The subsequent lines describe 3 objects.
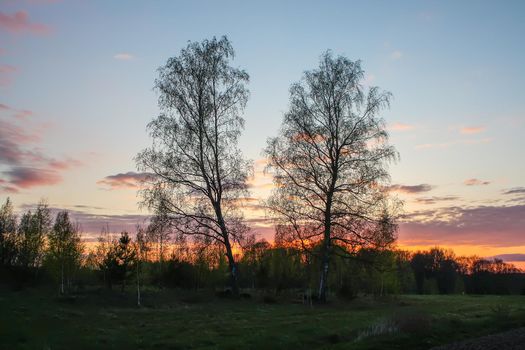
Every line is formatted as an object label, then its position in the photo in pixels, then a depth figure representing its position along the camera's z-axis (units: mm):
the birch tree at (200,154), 31891
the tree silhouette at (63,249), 50656
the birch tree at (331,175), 31672
